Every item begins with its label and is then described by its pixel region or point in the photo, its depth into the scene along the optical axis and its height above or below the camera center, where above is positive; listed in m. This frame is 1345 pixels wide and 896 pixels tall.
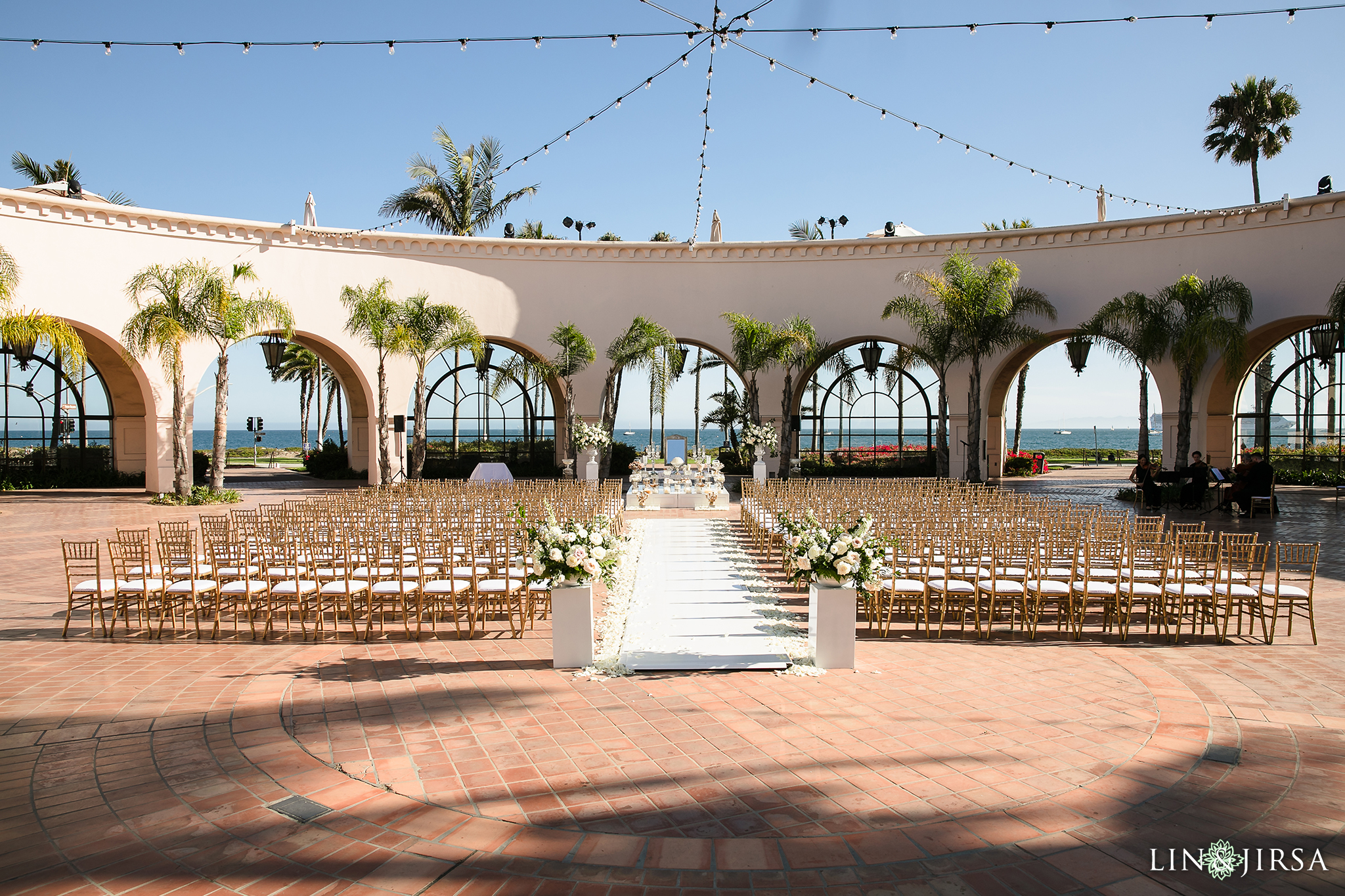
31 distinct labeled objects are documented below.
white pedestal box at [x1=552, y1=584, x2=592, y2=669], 6.06 -1.56
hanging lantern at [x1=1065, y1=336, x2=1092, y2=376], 21.14 +1.81
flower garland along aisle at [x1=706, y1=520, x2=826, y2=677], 6.20 -1.77
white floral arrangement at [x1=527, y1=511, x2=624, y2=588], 5.96 -0.94
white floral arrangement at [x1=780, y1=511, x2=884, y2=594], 6.04 -0.97
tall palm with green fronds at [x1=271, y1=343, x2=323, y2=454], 37.44 +2.65
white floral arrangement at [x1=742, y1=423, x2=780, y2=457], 22.94 -0.33
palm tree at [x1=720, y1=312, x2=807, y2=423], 23.09 +2.30
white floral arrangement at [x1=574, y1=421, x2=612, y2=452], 22.80 -0.32
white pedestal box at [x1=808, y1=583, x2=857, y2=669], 6.07 -1.51
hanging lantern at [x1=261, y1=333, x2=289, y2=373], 19.42 +1.81
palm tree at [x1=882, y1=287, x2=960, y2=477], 22.41 +2.48
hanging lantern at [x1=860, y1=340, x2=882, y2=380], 24.83 +2.05
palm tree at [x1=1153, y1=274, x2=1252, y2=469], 19.36 +2.24
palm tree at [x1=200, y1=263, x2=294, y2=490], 18.16 +2.44
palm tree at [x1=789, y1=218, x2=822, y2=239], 34.62 +8.11
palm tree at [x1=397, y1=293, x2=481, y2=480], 21.94 +2.45
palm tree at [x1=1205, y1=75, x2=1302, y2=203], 26.25 +9.71
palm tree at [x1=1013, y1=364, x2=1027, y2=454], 35.66 +0.32
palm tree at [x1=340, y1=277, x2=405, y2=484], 21.33 +2.71
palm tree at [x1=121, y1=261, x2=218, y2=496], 17.86 +2.40
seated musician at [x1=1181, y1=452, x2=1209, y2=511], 17.62 -1.35
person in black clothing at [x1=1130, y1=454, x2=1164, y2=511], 18.00 -1.50
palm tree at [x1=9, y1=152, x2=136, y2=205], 24.94 +8.00
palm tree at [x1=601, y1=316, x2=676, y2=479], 23.73 +2.16
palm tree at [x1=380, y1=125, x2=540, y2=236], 28.72 +8.14
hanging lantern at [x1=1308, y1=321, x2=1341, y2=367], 19.63 +1.91
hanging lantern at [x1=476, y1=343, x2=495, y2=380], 25.41 +1.93
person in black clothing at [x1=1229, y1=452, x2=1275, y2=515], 16.08 -1.21
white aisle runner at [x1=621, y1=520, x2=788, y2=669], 6.21 -1.76
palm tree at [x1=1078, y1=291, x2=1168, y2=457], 20.22 +2.36
